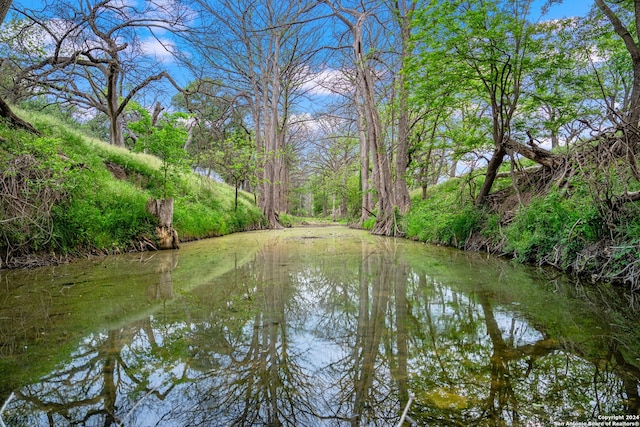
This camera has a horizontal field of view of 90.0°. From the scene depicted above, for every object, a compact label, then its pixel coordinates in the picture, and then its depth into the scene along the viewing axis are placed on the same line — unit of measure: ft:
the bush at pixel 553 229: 12.05
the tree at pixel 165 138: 23.09
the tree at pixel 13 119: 17.81
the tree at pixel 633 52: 15.60
